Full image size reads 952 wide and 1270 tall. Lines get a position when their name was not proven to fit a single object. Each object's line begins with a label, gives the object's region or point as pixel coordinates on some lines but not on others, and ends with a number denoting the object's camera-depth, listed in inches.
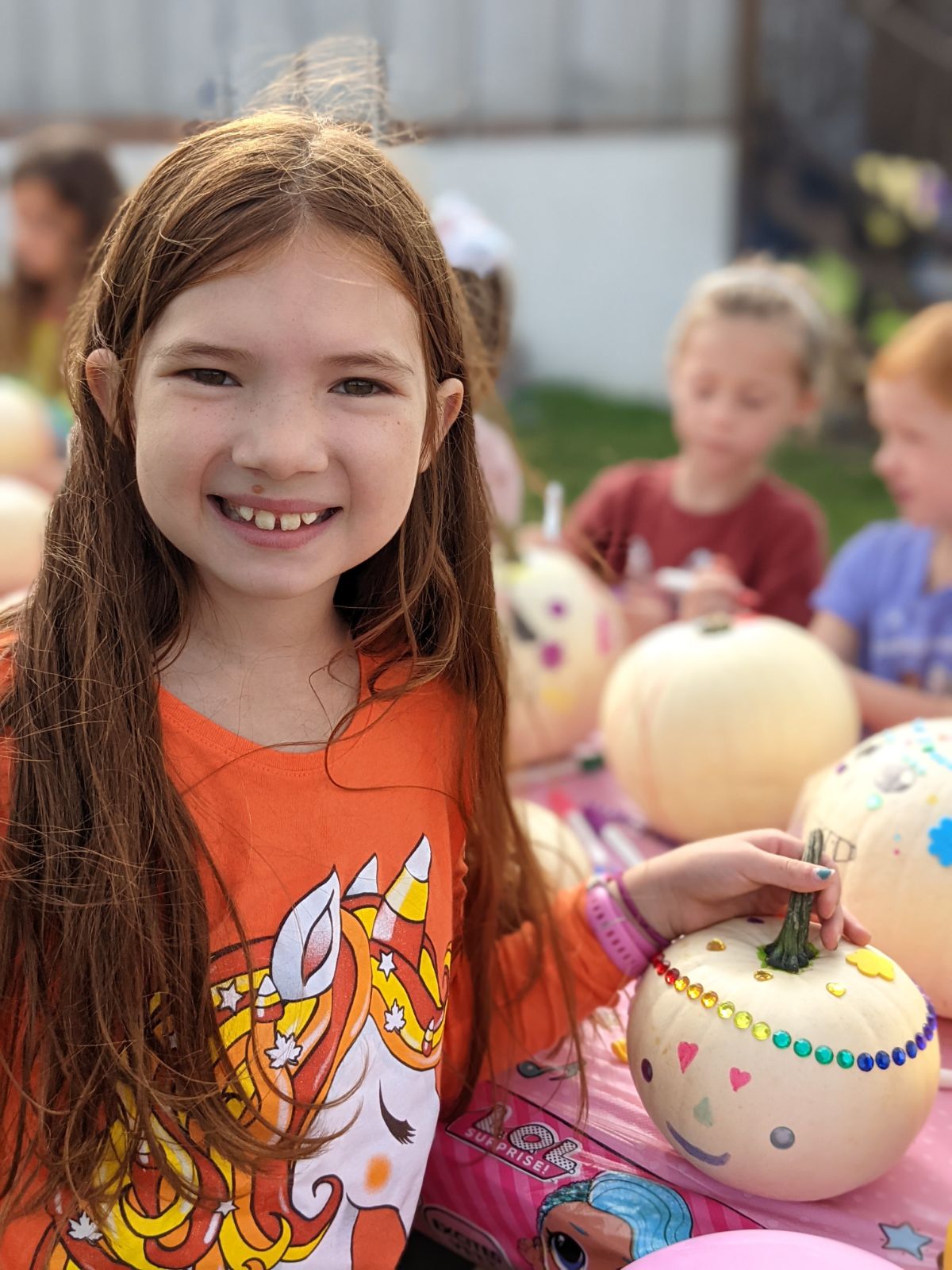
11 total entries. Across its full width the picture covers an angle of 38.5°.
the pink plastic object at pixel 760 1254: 43.0
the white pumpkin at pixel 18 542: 102.8
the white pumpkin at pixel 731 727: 78.2
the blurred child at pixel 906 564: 96.7
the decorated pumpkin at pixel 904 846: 58.2
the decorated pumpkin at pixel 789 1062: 48.1
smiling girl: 42.1
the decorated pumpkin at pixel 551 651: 90.4
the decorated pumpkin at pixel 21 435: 129.5
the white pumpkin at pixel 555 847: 67.5
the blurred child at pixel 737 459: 115.5
